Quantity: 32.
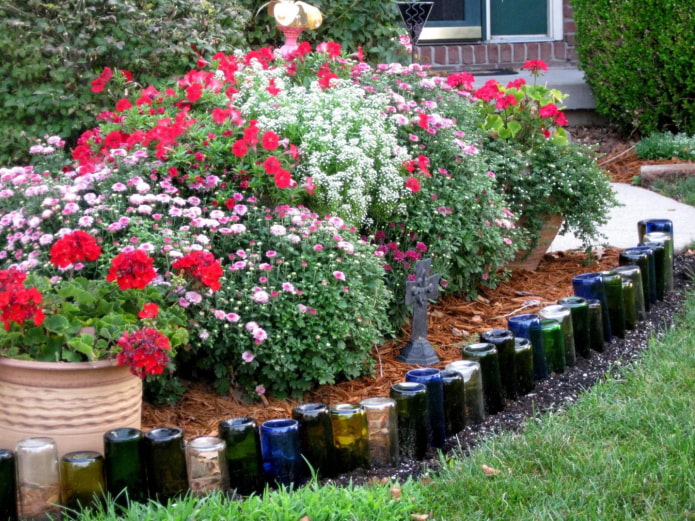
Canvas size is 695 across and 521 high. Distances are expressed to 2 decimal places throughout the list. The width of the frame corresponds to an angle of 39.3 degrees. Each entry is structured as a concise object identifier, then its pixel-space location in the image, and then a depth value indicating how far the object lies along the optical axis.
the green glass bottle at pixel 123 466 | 2.69
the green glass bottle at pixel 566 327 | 3.75
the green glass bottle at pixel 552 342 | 3.66
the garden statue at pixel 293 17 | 5.55
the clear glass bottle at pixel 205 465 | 2.76
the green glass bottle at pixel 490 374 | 3.36
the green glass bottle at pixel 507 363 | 3.46
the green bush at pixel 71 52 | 4.67
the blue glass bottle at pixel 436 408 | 3.15
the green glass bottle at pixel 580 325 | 3.86
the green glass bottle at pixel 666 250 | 4.78
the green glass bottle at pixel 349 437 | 2.93
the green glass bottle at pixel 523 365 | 3.49
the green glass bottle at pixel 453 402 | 3.16
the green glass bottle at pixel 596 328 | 3.95
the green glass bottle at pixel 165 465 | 2.71
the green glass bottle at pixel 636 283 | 4.24
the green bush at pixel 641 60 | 8.34
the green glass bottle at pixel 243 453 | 2.80
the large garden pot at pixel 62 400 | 2.82
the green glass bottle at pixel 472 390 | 3.25
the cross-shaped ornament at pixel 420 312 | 3.88
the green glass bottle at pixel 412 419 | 3.05
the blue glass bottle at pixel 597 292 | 4.11
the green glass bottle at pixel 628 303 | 4.20
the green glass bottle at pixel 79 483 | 2.64
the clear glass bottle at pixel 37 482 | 2.65
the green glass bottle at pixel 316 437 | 2.89
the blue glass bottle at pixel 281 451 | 2.84
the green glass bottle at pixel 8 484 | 2.61
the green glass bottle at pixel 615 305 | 4.15
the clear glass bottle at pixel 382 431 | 2.98
